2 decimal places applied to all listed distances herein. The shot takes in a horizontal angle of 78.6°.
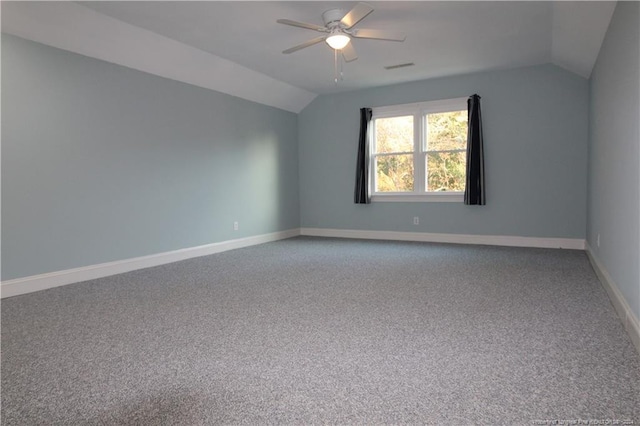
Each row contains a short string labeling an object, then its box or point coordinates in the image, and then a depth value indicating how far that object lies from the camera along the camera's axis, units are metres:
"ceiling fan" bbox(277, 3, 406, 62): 3.32
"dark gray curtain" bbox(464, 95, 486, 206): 5.57
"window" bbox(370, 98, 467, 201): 5.93
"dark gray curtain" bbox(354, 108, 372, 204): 6.48
